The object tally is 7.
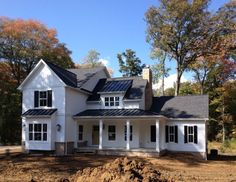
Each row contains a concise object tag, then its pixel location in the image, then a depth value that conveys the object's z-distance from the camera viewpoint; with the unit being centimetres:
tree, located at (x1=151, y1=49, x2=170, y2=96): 3190
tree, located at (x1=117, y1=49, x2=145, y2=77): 3634
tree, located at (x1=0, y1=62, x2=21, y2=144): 2987
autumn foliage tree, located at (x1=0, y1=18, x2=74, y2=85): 2968
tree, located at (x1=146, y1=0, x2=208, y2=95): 2566
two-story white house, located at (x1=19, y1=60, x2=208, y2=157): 1776
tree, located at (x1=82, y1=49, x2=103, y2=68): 4439
